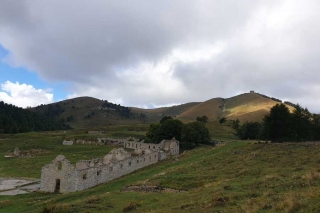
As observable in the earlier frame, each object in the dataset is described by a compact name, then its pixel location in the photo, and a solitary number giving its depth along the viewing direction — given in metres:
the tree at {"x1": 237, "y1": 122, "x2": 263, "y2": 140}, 89.32
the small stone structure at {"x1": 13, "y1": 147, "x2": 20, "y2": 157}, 77.76
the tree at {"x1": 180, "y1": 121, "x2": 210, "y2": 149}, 83.56
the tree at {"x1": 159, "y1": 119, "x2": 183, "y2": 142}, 90.31
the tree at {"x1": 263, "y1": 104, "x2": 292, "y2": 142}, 58.59
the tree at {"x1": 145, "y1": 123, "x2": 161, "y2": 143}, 92.88
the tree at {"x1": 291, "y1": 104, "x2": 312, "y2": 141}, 59.44
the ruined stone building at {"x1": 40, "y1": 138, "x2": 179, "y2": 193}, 37.66
